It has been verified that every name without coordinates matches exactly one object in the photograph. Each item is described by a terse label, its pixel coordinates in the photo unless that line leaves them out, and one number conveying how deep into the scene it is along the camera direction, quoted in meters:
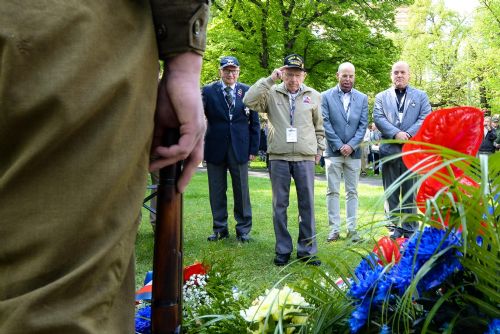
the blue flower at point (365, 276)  1.68
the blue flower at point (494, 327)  1.37
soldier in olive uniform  1.15
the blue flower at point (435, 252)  1.48
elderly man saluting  6.27
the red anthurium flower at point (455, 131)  1.71
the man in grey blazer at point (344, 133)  7.68
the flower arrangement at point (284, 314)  1.98
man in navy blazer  7.44
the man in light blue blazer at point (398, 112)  7.56
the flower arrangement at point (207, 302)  2.25
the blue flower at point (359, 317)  1.63
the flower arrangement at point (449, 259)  1.40
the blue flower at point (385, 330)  1.56
